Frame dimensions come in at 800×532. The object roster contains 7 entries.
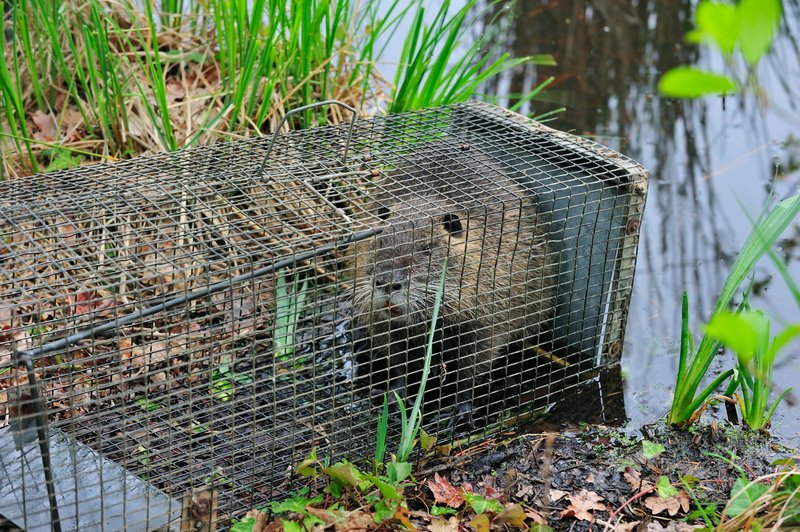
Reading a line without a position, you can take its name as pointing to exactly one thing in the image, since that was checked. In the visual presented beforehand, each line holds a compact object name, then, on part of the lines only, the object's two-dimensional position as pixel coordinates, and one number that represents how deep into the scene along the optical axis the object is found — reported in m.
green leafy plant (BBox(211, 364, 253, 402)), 3.11
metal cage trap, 2.61
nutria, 2.97
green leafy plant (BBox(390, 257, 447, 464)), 2.74
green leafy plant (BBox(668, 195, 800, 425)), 3.04
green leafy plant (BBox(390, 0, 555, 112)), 4.13
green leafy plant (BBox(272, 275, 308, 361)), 3.66
